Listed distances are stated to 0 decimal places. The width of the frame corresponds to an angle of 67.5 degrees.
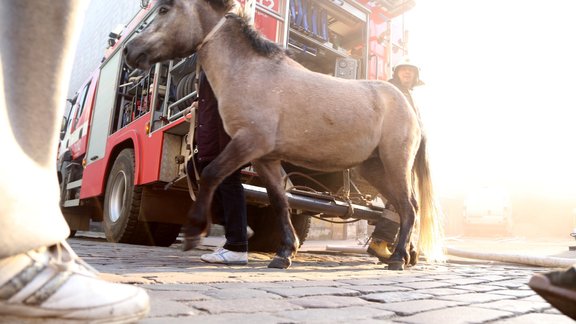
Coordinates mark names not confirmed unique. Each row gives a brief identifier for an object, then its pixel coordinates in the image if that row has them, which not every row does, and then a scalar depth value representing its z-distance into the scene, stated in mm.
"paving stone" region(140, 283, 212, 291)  1842
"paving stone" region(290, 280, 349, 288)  2250
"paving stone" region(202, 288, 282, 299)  1740
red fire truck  4691
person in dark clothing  3518
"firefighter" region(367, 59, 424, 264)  4578
